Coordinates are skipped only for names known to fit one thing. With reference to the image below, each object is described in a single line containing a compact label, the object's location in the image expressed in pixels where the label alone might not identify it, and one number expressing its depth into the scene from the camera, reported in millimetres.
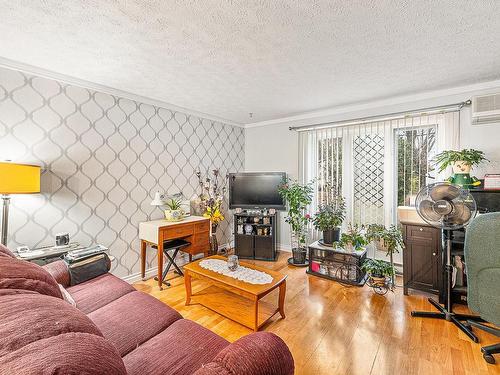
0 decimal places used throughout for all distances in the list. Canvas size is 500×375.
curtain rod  2739
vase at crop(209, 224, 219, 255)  3705
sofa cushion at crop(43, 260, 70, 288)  1874
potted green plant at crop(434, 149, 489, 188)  2424
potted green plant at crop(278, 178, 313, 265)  3660
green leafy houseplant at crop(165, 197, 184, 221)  3129
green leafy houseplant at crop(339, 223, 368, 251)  3004
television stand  3867
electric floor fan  2064
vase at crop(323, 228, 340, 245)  3279
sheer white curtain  2988
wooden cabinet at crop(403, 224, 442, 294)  2523
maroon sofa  528
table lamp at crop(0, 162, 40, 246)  1862
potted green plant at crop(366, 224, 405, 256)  2682
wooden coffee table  2020
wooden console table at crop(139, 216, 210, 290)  2844
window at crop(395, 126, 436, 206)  3008
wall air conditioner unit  2463
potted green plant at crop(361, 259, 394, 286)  2693
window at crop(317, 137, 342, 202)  3637
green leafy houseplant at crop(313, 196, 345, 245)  3271
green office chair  1660
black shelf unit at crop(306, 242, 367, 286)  2971
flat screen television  3957
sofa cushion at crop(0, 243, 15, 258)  1337
